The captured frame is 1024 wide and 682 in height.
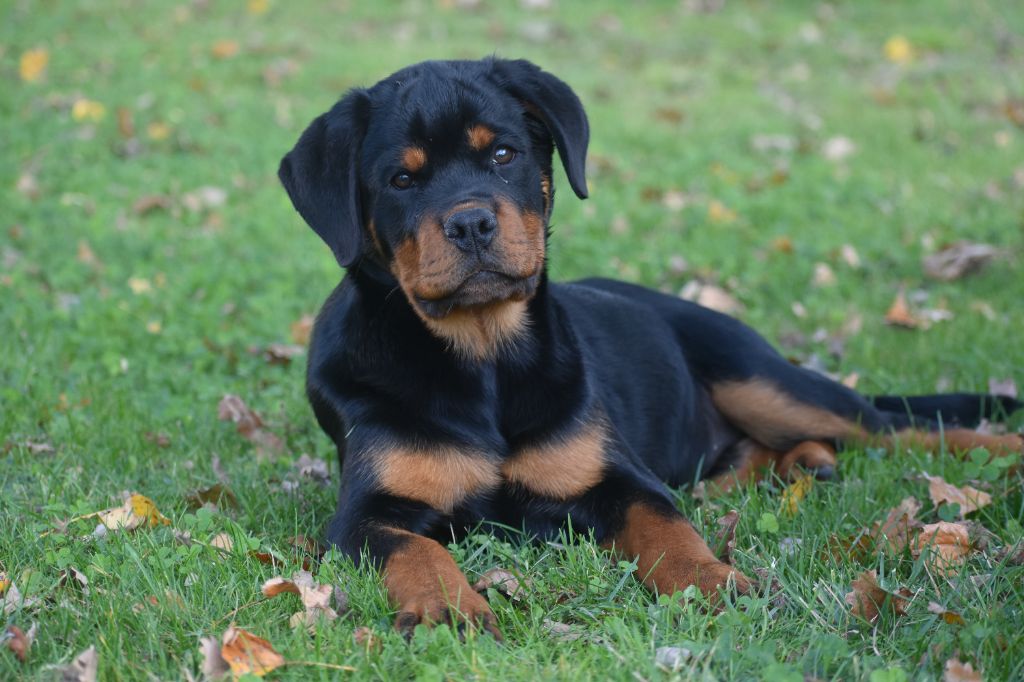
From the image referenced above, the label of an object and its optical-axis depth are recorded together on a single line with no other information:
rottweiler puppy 3.27
